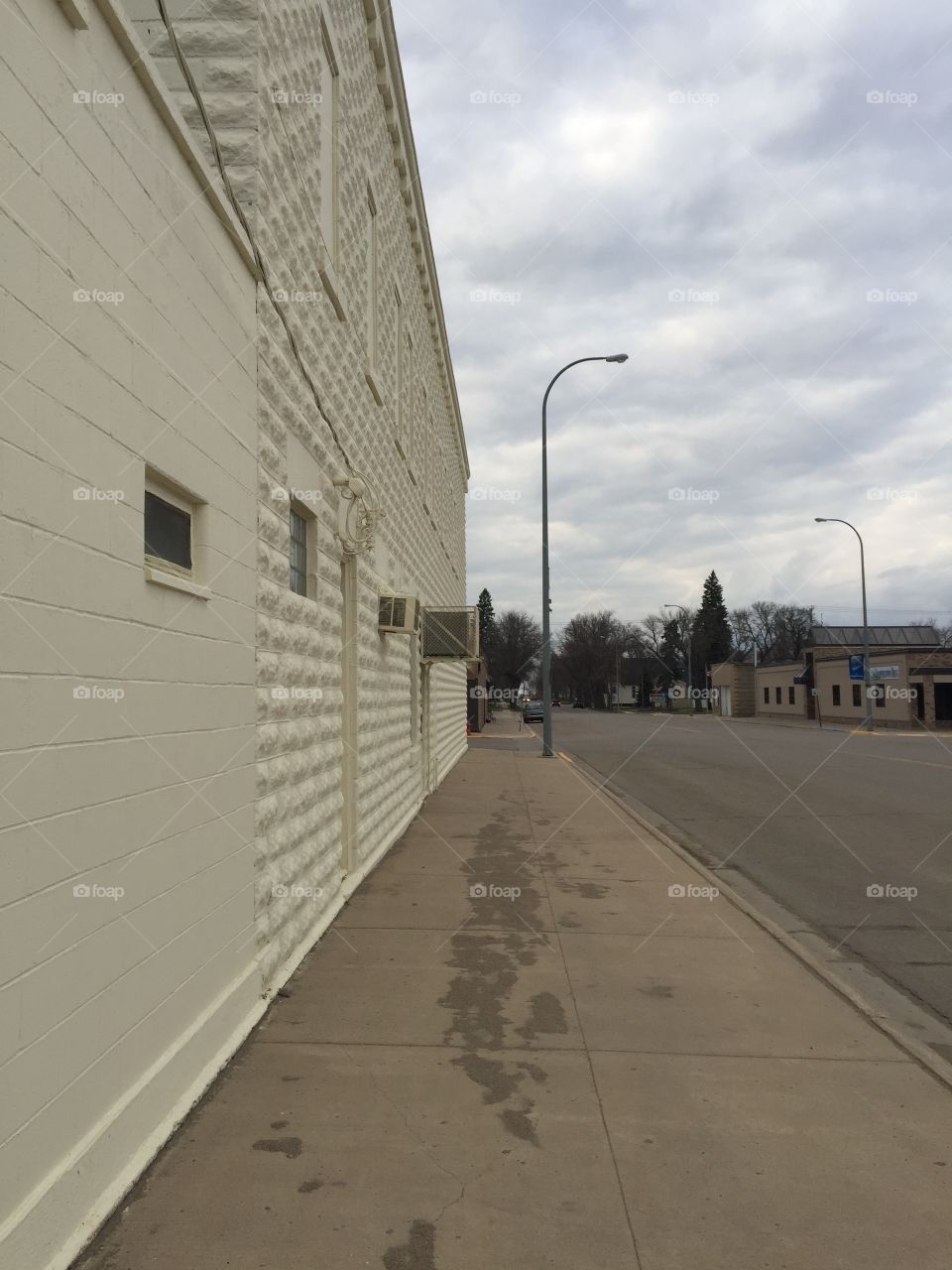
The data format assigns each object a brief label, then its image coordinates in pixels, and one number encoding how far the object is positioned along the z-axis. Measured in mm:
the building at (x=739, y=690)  70188
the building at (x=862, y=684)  43312
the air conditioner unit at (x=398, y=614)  9617
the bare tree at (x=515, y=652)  102938
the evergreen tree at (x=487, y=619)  104006
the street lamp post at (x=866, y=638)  36750
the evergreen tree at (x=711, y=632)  98812
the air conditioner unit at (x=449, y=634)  13859
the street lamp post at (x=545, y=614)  23875
